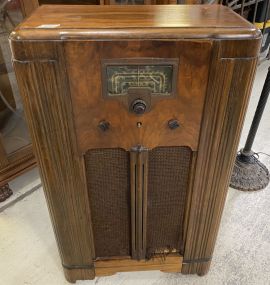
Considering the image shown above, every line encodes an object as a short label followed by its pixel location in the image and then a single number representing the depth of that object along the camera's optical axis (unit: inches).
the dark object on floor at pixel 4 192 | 53.6
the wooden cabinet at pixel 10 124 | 46.8
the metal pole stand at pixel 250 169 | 55.8
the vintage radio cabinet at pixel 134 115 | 23.3
